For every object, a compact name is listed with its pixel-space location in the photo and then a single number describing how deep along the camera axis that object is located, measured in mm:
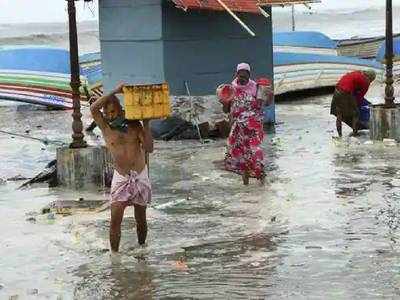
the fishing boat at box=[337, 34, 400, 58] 27016
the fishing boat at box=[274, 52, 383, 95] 20984
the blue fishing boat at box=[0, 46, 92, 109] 20297
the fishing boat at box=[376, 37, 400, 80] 24756
